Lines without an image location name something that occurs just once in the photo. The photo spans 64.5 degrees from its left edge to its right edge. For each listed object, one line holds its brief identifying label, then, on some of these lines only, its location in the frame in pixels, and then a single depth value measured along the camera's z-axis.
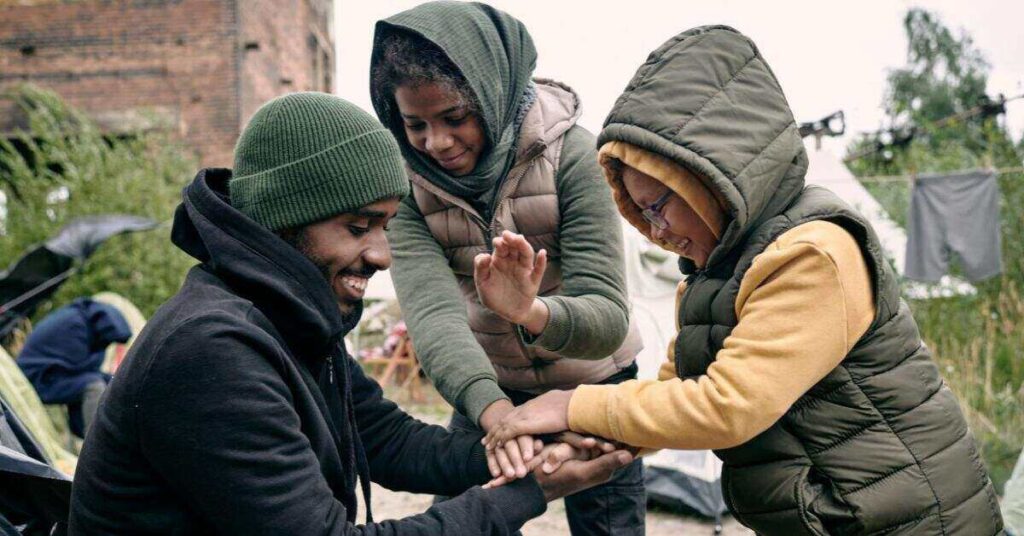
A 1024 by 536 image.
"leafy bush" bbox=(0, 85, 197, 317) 8.84
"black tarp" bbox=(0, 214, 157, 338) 6.46
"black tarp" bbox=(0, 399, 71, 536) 1.93
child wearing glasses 1.50
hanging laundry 7.73
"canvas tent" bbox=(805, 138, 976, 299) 7.92
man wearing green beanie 1.35
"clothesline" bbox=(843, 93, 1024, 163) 8.83
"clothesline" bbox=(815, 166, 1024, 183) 7.77
